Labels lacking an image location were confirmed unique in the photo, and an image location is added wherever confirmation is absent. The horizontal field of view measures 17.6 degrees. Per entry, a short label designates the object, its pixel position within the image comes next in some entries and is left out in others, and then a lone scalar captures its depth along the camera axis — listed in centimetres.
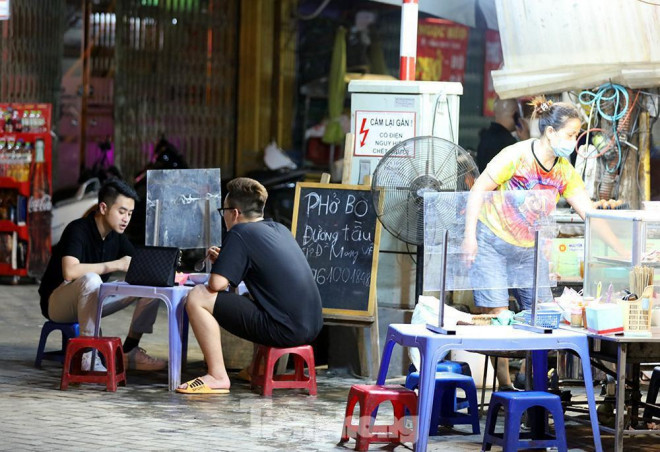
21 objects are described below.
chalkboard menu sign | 1548
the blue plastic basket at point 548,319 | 1144
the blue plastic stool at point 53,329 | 1523
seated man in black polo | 1460
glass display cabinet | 1168
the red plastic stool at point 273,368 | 1390
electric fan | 1503
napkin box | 1128
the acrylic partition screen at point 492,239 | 1122
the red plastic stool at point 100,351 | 1381
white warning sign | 1585
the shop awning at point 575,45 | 1575
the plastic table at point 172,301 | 1394
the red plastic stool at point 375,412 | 1124
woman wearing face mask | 1192
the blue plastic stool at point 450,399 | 1215
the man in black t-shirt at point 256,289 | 1347
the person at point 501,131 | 1863
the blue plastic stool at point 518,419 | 1088
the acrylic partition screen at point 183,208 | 1515
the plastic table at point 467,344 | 1065
